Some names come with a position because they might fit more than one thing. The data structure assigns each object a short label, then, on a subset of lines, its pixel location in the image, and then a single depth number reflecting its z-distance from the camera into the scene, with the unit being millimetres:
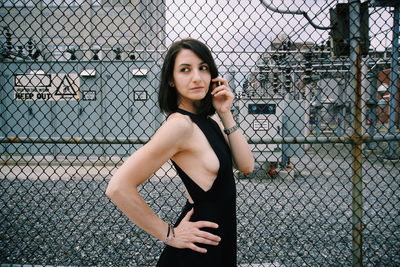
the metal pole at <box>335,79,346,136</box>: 10578
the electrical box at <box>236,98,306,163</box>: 7035
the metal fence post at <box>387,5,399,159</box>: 8262
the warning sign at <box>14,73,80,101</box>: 7750
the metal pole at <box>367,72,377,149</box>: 8745
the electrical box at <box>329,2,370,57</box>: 2117
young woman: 1268
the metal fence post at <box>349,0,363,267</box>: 2107
